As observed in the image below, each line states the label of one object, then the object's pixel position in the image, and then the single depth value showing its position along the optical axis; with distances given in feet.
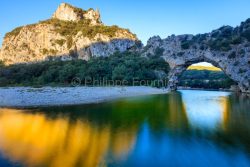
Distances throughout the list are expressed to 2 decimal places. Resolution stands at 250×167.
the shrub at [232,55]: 212.43
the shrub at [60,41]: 485.32
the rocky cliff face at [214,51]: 207.72
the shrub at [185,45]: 244.83
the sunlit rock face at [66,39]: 419.33
